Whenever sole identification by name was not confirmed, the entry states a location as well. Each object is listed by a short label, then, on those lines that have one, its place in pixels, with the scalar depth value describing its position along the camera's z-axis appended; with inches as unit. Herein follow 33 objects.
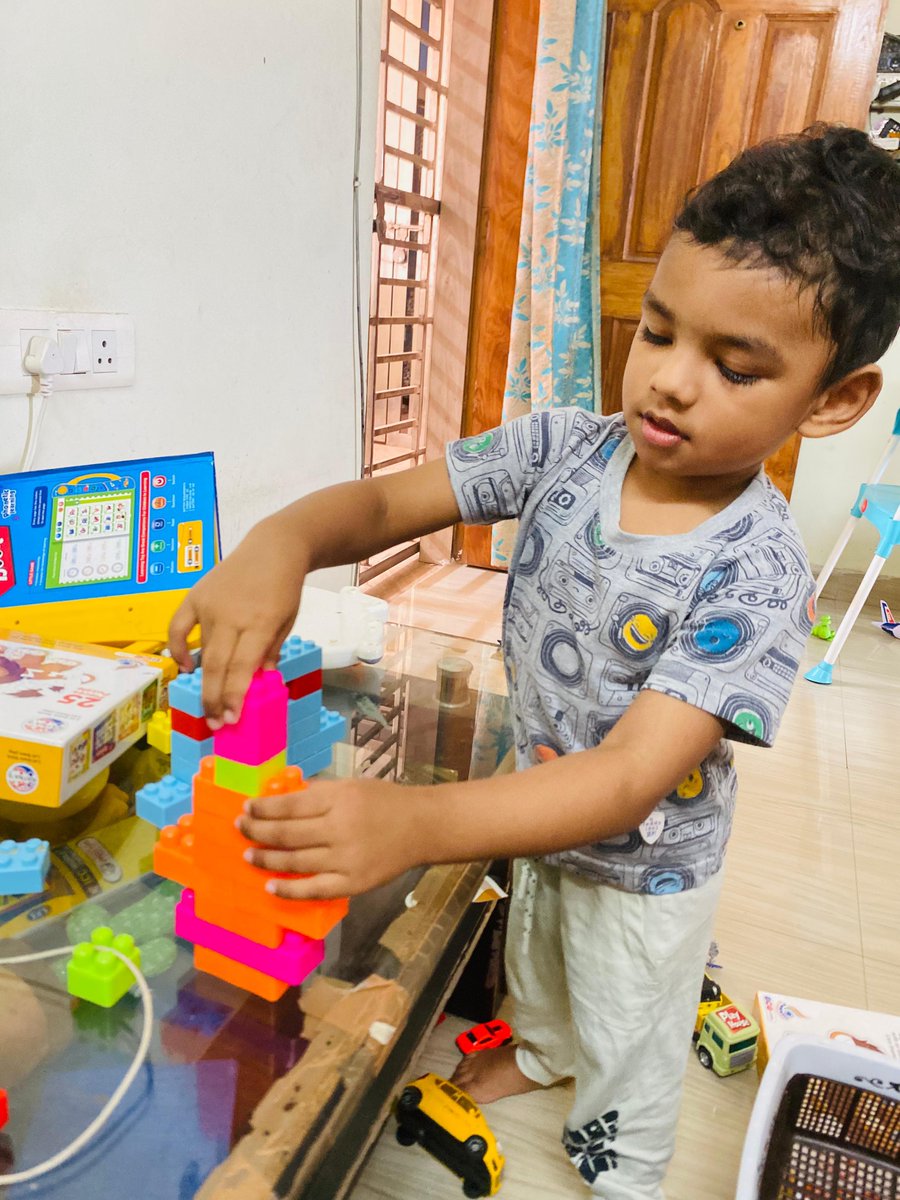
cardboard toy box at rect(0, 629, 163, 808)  27.4
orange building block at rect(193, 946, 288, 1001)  24.5
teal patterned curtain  90.4
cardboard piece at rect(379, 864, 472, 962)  28.9
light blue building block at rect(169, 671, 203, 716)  29.5
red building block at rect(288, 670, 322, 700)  31.4
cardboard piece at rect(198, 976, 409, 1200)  20.6
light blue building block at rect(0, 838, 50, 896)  26.9
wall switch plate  37.9
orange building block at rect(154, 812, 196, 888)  24.7
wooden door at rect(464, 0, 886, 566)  95.0
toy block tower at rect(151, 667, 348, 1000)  20.5
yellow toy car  35.1
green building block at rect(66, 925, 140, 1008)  24.0
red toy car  42.4
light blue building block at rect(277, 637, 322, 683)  30.1
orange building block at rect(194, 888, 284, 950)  22.8
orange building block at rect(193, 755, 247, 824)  21.3
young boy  20.7
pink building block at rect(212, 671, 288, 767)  20.2
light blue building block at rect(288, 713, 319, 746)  32.5
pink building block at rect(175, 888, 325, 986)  23.5
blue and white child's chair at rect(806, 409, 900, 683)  97.3
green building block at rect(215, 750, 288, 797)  20.6
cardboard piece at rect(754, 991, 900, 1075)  43.8
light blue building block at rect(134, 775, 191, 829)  29.3
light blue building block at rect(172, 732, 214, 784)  30.3
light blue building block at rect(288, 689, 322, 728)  32.2
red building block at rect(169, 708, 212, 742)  30.0
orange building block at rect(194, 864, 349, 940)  21.7
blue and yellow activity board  37.1
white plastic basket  33.4
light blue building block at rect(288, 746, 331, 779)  33.6
